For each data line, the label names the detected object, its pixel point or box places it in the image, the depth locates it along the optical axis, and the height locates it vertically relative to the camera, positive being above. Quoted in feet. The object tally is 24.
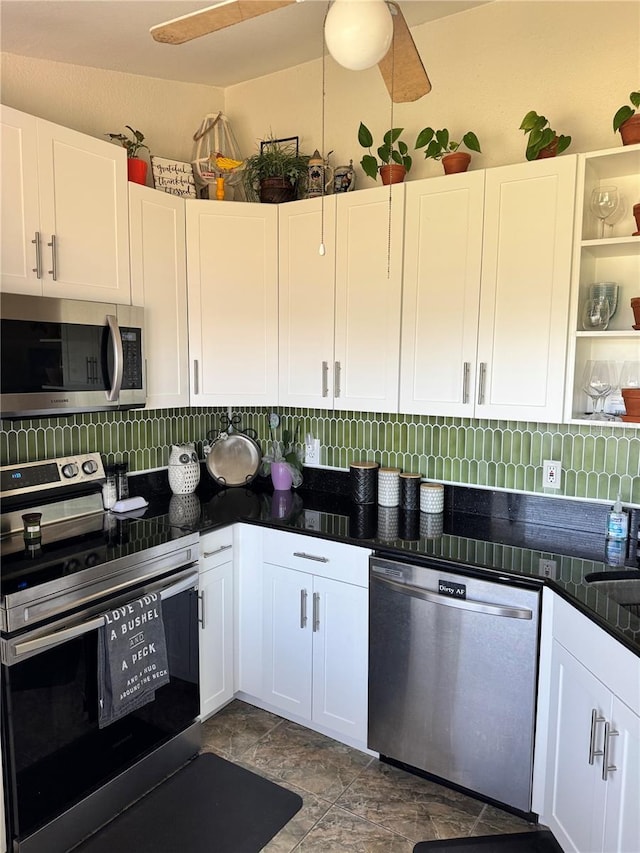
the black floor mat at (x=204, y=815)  6.56 -5.21
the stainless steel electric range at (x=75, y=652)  5.81 -3.02
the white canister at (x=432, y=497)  8.57 -1.81
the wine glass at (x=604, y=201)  6.96 +2.05
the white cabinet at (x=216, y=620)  8.08 -3.51
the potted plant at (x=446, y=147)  7.63 +2.97
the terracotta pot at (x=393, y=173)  8.11 +2.74
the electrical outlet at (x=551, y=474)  8.02 -1.36
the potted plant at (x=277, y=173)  9.12 +3.08
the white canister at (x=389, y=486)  8.88 -1.72
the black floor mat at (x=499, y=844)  6.41 -5.16
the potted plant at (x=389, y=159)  8.13 +2.98
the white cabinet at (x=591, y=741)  4.88 -3.35
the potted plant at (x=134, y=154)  8.10 +3.18
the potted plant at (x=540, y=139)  6.96 +2.78
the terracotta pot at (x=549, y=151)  7.11 +2.70
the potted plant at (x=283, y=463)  10.09 -1.59
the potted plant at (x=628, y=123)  6.48 +2.78
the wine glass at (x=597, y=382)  7.35 -0.09
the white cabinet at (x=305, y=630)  7.67 -3.55
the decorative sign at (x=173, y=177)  8.82 +2.89
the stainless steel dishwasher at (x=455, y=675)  6.50 -3.52
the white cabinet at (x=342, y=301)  8.17 +1.03
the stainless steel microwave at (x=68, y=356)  6.37 +0.14
